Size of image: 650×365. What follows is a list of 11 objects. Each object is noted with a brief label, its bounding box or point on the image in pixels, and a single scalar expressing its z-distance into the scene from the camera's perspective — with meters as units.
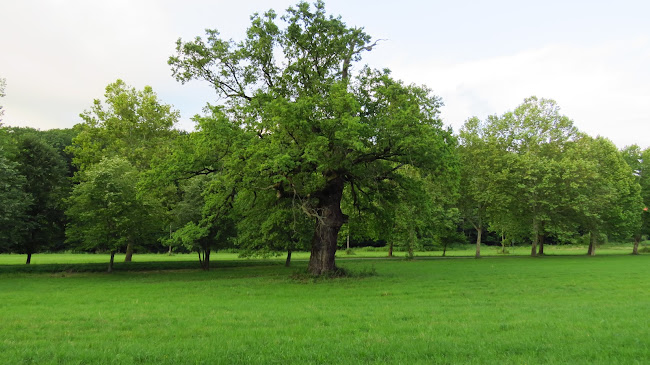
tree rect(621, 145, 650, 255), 53.44
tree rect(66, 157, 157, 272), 27.20
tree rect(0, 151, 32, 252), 24.61
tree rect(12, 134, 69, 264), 33.22
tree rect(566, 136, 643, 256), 42.66
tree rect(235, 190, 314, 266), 22.73
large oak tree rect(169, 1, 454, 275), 17.98
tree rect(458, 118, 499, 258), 46.36
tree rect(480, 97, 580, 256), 42.88
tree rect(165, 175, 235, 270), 30.58
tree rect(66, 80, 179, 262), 40.44
